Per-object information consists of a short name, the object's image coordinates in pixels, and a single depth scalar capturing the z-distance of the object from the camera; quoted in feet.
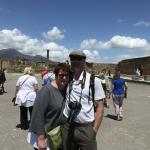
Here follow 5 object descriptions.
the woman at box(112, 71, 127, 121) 16.23
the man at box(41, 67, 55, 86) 14.73
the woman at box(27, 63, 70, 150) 5.64
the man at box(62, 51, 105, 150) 5.79
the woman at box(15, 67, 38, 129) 13.01
